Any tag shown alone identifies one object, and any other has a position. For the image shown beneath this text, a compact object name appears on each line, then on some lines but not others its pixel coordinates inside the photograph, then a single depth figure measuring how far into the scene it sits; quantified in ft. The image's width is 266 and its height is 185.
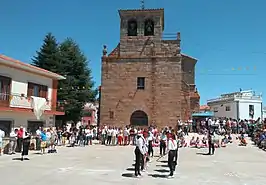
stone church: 72.32
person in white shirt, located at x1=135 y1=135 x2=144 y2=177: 26.48
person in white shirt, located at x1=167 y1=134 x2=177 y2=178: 26.76
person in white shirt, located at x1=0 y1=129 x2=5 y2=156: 40.05
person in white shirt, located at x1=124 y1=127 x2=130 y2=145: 60.98
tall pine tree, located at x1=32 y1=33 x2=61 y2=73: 77.24
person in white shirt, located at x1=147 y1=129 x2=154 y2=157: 39.58
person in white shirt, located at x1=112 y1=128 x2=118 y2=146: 61.05
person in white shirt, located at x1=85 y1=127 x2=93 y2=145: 60.40
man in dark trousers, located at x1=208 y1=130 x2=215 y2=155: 45.46
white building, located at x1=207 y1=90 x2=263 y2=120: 126.91
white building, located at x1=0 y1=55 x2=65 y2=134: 47.64
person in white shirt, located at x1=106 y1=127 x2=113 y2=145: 61.07
